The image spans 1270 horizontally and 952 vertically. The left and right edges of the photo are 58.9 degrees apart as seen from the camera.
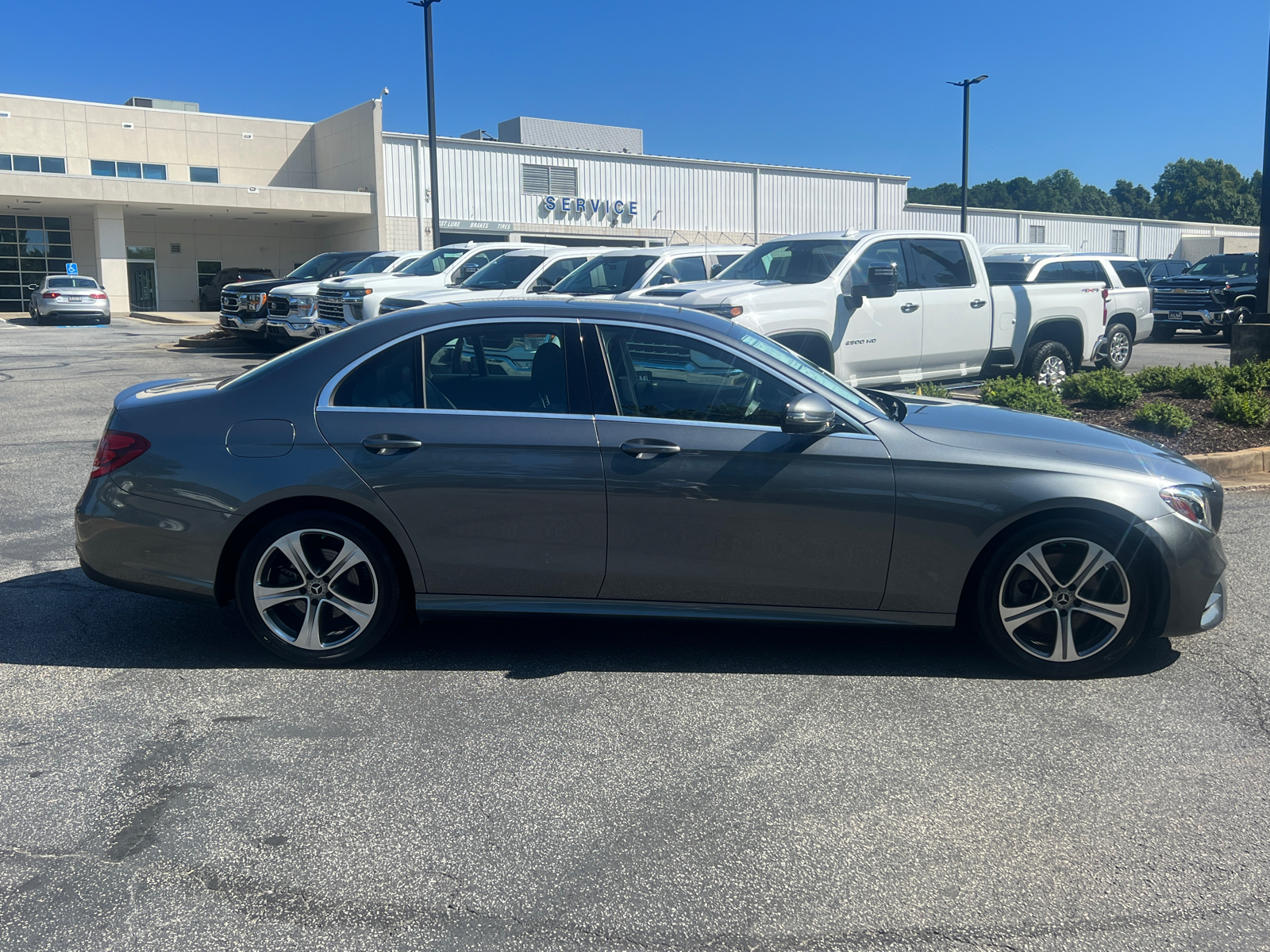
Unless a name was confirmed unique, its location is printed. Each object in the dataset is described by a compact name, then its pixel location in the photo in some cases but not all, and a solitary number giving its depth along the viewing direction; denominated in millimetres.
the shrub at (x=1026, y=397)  9961
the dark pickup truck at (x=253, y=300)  21641
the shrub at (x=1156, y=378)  11641
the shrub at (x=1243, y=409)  9852
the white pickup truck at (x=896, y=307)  11109
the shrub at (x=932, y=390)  11062
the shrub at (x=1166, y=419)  9695
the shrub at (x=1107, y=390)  10859
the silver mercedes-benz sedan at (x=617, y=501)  4715
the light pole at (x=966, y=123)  38281
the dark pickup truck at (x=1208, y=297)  24672
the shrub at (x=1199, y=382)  11133
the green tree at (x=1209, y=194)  120062
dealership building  38500
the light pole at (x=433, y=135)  24719
